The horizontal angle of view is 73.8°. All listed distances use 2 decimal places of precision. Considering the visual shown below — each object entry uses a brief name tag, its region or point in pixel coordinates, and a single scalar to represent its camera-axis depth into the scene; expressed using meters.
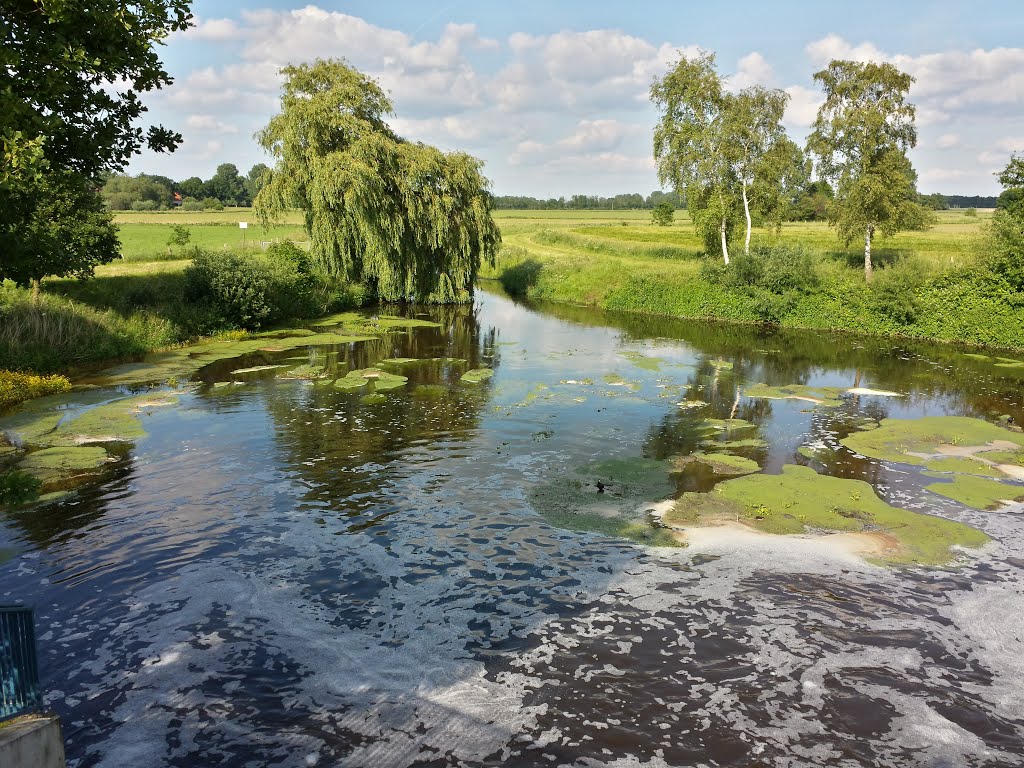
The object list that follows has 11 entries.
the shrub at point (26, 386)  19.58
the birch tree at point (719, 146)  36.78
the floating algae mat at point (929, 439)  16.22
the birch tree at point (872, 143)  32.03
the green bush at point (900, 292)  32.97
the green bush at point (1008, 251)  29.48
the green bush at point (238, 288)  30.12
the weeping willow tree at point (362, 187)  34.53
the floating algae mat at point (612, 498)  12.16
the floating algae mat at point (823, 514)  11.54
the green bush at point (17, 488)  7.11
